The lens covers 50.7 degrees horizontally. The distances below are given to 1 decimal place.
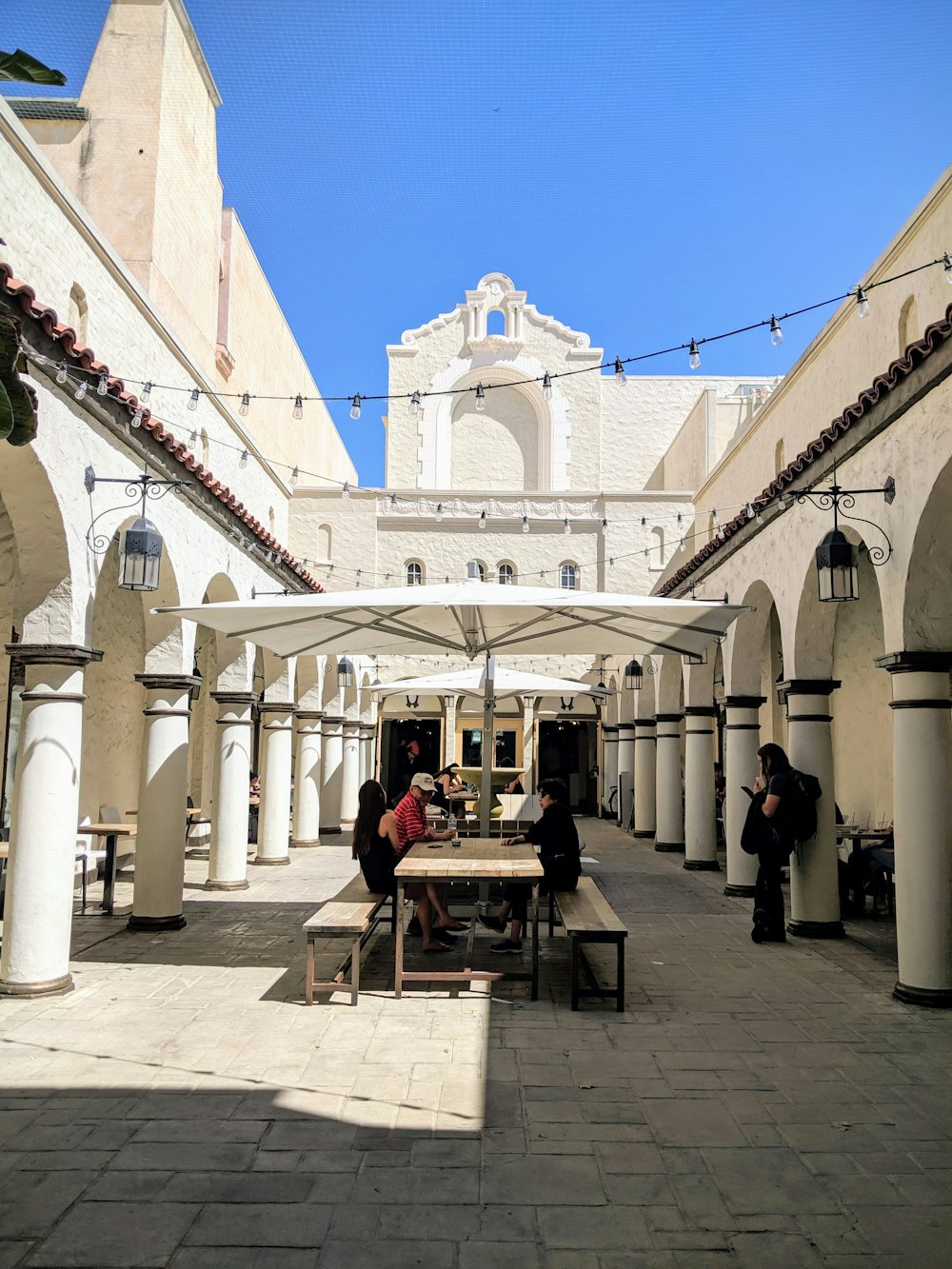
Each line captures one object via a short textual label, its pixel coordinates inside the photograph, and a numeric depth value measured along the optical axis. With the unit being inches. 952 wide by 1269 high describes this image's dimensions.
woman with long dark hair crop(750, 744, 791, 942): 378.0
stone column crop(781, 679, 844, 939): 396.2
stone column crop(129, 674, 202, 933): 402.6
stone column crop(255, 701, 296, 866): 623.5
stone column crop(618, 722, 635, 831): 986.7
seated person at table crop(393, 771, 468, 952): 366.9
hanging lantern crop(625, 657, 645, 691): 805.9
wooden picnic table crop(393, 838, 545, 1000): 299.1
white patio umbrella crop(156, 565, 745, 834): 326.0
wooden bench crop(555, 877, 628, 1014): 281.9
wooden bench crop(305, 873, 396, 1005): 282.0
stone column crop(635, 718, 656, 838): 874.8
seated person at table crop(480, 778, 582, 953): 351.6
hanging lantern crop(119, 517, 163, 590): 317.1
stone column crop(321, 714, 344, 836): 861.2
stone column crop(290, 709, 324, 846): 754.2
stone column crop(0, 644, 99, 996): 289.9
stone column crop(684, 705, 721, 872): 609.3
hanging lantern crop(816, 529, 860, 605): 311.9
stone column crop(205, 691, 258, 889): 510.6
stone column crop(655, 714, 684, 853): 728.3
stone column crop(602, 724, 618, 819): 1107.9
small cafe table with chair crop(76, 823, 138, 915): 428.9
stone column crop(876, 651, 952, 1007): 294.5
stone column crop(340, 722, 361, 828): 933.8
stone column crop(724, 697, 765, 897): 507.8
